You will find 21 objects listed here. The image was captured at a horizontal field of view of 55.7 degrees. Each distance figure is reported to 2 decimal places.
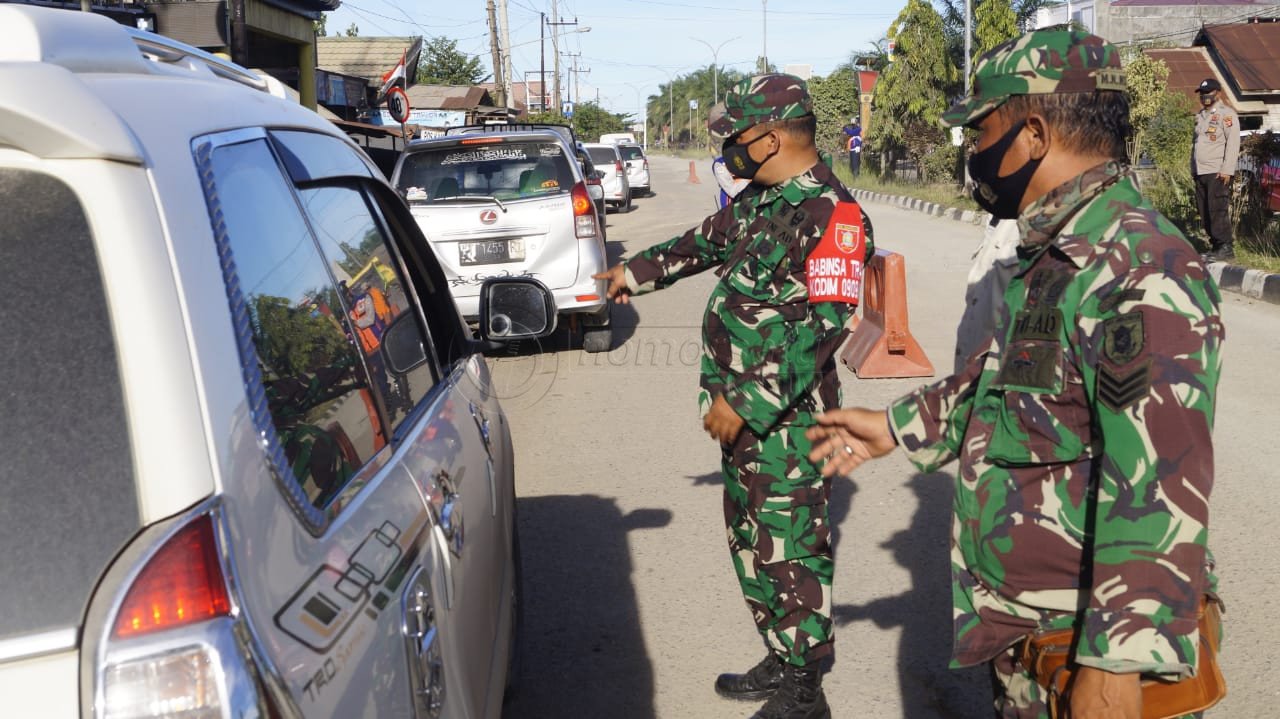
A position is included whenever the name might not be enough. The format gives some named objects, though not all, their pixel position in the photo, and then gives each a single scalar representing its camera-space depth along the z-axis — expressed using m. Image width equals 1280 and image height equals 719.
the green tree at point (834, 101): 47.81
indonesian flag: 19.88
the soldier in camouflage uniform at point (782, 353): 3.52
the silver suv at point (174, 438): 1.29
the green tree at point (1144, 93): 23.59
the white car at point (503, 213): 9.71
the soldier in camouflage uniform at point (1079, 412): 1.87
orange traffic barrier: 8.89
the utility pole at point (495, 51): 36.66
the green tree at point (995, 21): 31.23
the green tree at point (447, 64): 60.72
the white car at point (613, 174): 28.92
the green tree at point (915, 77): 33.34
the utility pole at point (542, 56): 64.31
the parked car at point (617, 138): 43.66
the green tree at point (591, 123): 72.62
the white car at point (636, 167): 36.53
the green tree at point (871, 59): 40.77
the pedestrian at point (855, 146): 37.88
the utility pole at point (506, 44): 39.78
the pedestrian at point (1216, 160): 13.05
